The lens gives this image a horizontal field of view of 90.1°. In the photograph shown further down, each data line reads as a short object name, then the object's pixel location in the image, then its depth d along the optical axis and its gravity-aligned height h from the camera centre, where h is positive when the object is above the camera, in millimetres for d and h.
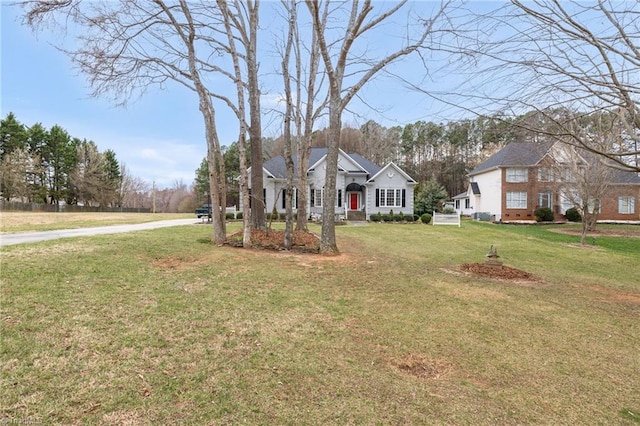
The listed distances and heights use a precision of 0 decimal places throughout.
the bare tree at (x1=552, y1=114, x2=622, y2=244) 15969 +1448
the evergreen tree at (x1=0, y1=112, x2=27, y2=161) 36594 +8621
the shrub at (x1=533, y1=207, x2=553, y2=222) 28125 -777
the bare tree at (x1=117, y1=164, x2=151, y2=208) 53097 +3149
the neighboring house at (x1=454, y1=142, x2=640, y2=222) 28750 +984
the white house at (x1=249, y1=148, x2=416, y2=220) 25594 +1646
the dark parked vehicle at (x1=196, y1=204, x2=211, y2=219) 23509 -244
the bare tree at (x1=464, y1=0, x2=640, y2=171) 3227 +1487
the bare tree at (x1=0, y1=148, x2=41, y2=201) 34344 +4141
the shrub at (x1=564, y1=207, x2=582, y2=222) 28086 -799
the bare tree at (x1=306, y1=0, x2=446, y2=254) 8969 +3863
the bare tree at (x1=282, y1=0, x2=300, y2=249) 10586 +4206
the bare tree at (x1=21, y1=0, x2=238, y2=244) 8945 +4361
